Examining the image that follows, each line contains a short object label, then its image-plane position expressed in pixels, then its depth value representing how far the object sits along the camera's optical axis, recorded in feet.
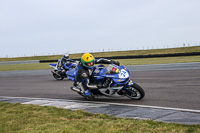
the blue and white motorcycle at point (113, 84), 26.73
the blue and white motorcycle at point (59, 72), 57.91
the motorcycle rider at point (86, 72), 28.25
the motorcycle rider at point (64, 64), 58.10
